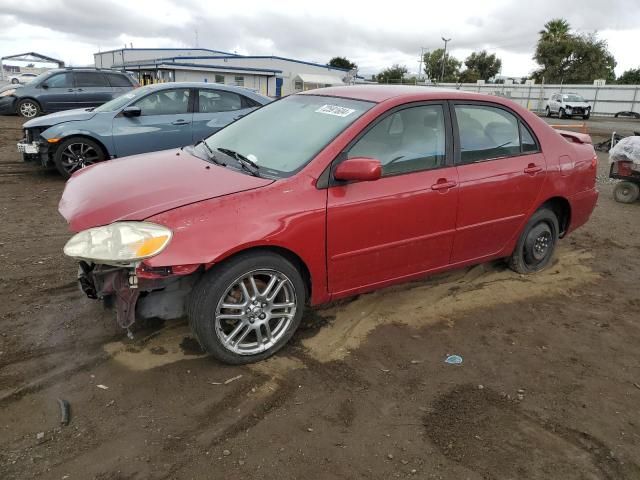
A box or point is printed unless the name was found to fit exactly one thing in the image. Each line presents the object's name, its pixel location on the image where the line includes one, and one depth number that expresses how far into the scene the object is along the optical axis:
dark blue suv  14.42
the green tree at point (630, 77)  56.06
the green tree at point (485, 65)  80.00
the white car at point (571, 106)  31.78
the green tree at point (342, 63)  87.06
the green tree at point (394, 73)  81.44
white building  34.56
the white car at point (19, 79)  35.59
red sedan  2.86
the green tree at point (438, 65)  79.88
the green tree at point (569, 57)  53.62
